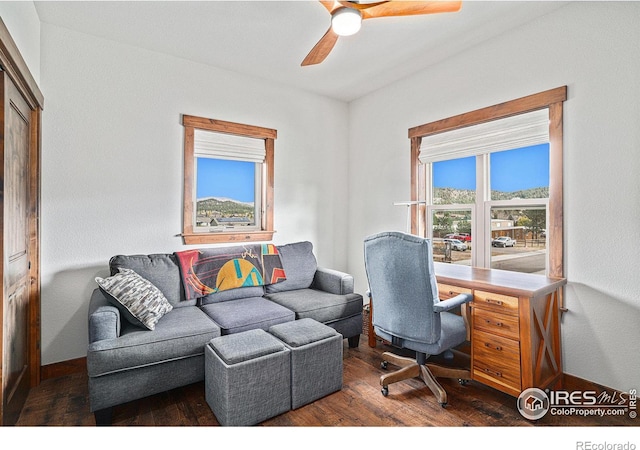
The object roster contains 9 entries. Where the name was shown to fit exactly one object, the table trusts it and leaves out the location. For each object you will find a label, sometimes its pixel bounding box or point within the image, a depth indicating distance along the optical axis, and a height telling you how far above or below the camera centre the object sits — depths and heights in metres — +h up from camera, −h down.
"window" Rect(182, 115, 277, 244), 3.25 +0.44
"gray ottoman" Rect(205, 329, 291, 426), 1.89 -0.91
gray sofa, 1.96 -0.70
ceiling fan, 1.80 +1.17
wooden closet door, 1.79 -0.17
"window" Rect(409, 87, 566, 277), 2.50 +0.36
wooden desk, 2.09 -0.69
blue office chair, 2.11 -0.54
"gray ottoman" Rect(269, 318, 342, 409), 2.12 -0.89
